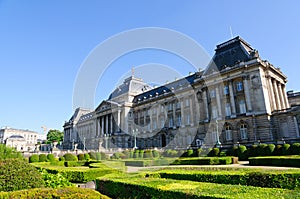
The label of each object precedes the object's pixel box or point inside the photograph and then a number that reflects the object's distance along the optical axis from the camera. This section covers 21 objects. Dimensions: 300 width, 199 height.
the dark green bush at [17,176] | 6.67
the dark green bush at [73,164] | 25.01
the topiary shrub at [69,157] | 33.44
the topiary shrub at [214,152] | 30.95
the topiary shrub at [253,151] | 27.06
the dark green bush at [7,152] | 16.08
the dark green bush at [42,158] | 31.25
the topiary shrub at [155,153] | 39.53
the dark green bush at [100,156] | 37.67
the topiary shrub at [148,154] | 38.88
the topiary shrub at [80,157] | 36.78
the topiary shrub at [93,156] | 38.33
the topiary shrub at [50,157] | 32.06
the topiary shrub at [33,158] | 29.90
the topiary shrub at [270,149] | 25.82
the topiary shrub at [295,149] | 23.77
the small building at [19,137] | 110.19
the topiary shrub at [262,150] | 26.30
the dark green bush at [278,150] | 25.31
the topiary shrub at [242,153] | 28.34
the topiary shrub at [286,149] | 24.42
